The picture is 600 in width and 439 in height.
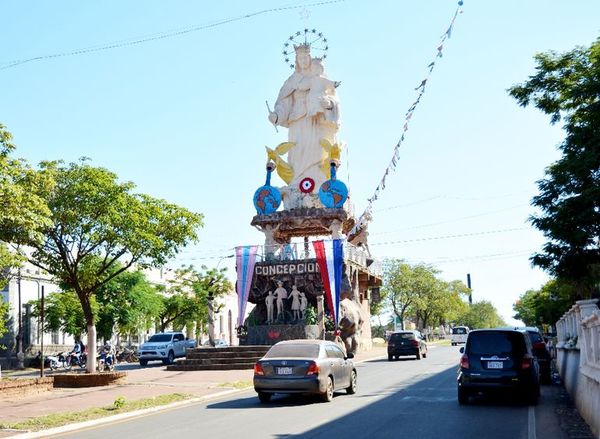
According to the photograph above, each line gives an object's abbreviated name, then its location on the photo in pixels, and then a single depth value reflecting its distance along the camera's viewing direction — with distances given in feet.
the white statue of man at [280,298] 129.90
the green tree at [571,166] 47.96
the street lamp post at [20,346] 136.15
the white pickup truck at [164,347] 128.98
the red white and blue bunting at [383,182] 98.27
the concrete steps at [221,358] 100.89
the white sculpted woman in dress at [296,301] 128.77
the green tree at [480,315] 431.43
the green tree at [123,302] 148.56
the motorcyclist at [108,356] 103.29
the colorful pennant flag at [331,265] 124.16
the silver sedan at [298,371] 51.08
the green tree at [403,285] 281.74
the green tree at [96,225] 70.44
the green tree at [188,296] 192.34
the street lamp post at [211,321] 120.26
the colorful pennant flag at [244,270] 128.99
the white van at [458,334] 210.38
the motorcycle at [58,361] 126.72
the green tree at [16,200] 49.11
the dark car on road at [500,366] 48.62
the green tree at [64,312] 142.31
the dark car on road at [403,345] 123.54
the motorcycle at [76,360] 122.05
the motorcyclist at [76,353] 122.62
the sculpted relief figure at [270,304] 130.00
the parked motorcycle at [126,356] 154.71
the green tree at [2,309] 84.94
